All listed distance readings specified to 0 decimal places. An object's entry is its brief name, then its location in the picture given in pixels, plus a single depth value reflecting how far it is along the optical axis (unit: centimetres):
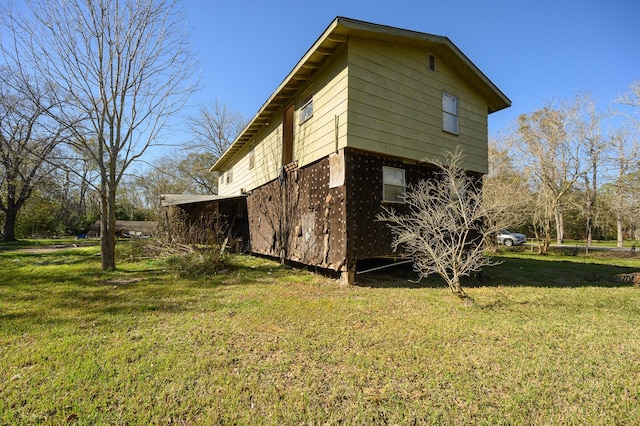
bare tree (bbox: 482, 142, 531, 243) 1644
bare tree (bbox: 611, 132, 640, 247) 1630
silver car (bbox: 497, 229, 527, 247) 2442
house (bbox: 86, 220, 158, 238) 2160
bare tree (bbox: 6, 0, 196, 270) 744
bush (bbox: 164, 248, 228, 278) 770
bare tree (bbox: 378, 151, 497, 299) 555
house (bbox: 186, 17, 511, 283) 681
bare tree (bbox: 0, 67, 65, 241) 759
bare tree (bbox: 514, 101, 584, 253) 1748
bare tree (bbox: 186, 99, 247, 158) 2961
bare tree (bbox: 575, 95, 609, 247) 1695
